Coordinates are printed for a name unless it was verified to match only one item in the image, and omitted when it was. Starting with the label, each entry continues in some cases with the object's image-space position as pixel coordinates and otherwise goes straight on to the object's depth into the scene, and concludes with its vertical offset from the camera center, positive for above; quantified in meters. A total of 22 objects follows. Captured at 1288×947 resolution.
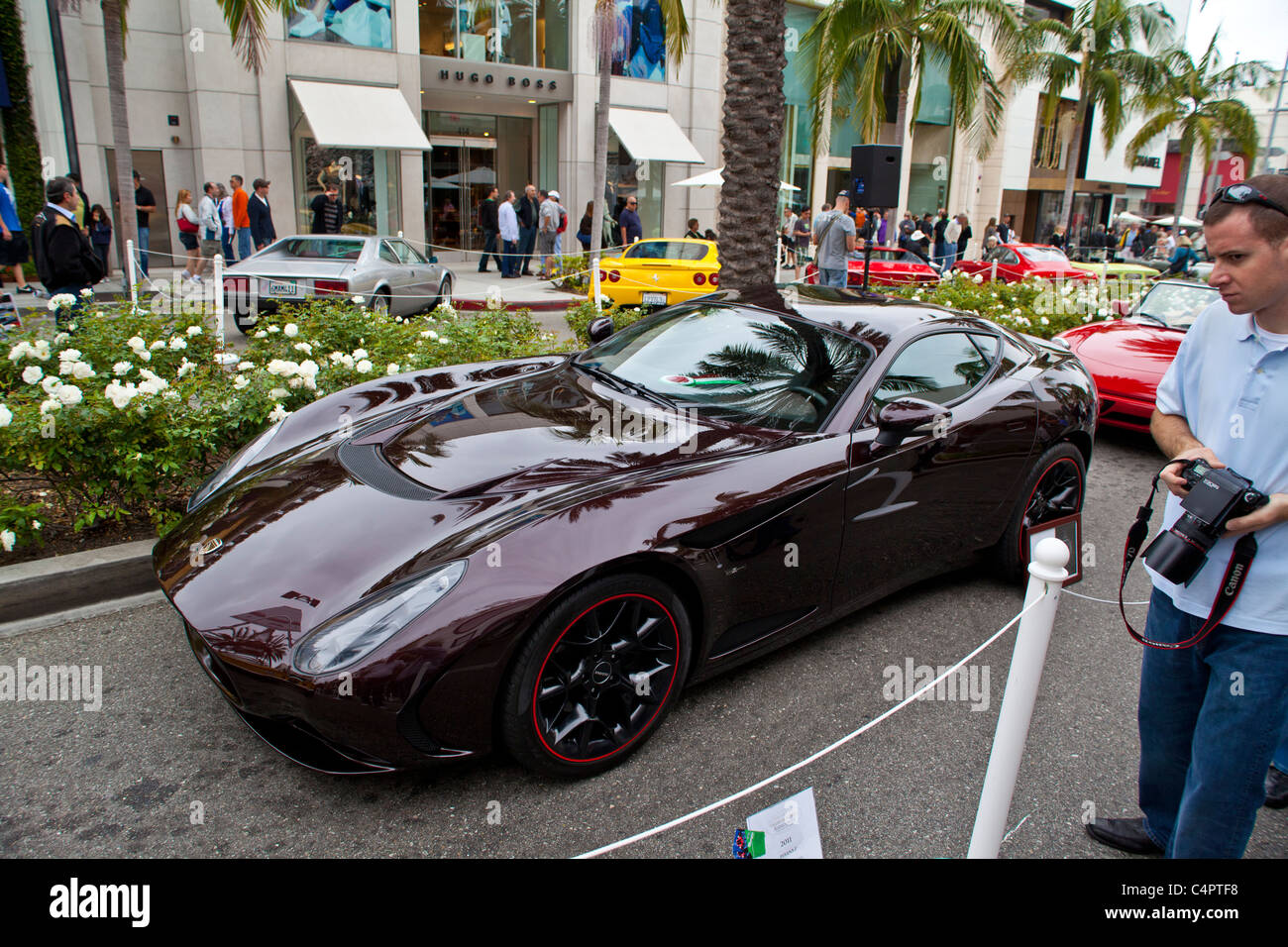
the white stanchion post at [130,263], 11.60 -0.57
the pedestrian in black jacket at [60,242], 8.74 -0.24
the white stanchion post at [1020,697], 1.94 -1.01
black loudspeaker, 10.81 +0.78
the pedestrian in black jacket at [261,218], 16.16 +0.09
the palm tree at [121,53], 11.91 +2.29
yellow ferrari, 14.02 -0.63
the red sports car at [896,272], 15.73 -0.61
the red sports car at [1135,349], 7.13 -0.87
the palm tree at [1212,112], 32.66 +4.96
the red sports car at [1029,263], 17.53 -0.44
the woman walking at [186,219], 16.62 +0.04
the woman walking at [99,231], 13.90 -0.18
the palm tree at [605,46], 16.14 +3.50
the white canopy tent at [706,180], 22.64 +1.36
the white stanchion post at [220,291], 8.52 -0.67
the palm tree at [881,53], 17.86 +3.77
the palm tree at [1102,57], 25.48 +5.34
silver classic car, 10.96 -0.65
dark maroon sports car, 2.49 -0.97
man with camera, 2.00 -0.65
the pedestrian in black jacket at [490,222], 19.86 +0.14
